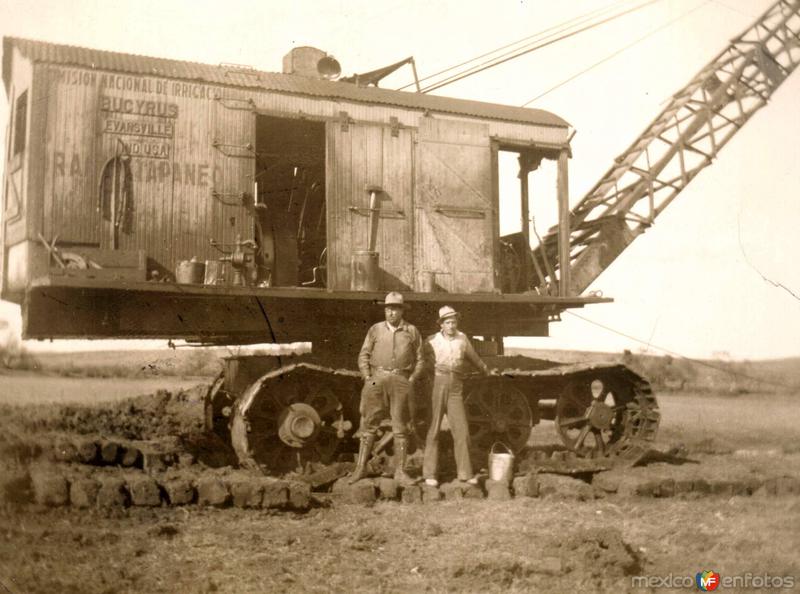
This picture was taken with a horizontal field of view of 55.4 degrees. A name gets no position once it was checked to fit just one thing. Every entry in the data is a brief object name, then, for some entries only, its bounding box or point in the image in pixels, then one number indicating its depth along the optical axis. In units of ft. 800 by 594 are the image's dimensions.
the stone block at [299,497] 23.61
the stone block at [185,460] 30.73
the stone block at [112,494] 21.43
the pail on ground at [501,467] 29.07
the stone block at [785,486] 28.04
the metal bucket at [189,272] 27.86
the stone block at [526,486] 27.43
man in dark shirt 28.53
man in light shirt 28.66
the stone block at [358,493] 25.76
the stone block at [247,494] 23.21
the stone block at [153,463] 28.38
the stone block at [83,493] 21.33
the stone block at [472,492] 26.99
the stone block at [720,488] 28.09
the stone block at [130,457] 29.76
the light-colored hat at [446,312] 29.37
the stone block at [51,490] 21.20
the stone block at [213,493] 22.95
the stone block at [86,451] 28.76
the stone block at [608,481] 29.14
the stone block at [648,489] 27.91
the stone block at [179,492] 22.52
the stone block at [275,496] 23.36
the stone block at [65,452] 28.63
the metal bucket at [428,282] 32.18
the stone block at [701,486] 28.12
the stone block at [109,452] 29.17
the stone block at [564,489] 27.12
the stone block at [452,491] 26.89
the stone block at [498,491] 27.02
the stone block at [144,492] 21.90
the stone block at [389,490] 26.20
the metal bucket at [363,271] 30.86
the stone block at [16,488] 21.33
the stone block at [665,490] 27.89
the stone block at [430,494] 26.35
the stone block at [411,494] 26.15
